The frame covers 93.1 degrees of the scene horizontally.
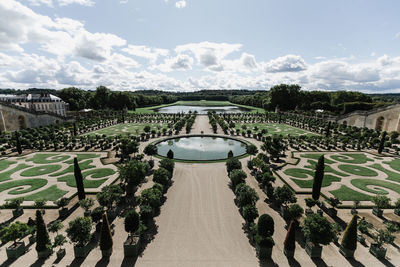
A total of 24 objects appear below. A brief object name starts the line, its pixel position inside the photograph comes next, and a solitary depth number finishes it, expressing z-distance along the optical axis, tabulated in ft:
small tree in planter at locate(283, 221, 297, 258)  48.29
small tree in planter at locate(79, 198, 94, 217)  61.21
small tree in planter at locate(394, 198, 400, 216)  66.33
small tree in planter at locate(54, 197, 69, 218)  63.88
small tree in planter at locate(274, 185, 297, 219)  65.16
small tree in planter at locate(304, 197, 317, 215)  65.16
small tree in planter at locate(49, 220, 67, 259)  47.40
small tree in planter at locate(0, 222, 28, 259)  46.88
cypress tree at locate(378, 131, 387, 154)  134.49
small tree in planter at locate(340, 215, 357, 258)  47.75
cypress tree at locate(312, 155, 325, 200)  71.67
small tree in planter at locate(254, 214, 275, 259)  48.42
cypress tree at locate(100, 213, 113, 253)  47.26
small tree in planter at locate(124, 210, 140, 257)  48.62
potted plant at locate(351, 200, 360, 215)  67.21
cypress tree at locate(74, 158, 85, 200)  69.67
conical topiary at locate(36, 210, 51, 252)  46.78
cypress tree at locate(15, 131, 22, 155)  128.36
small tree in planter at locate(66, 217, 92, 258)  47.62
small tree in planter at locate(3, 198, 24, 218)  62.90
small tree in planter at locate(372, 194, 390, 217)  63.00
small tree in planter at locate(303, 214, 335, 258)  47.19
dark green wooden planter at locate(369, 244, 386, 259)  48.32
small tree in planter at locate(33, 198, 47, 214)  64.23
